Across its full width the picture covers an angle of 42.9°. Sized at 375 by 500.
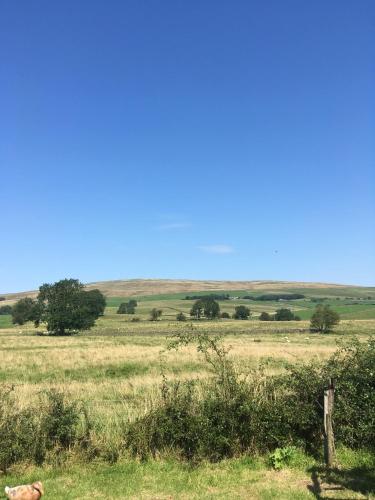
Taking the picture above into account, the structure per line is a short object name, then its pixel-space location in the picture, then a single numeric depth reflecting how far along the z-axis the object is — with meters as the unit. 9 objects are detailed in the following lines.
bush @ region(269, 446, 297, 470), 8.71
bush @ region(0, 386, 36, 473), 8.59
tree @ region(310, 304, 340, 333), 73.12
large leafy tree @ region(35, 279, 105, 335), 77.69
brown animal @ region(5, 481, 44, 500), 6.23
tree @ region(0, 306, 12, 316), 156.00
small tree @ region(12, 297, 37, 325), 104.56
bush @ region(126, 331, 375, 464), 9.14
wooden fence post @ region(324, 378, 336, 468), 8.52
